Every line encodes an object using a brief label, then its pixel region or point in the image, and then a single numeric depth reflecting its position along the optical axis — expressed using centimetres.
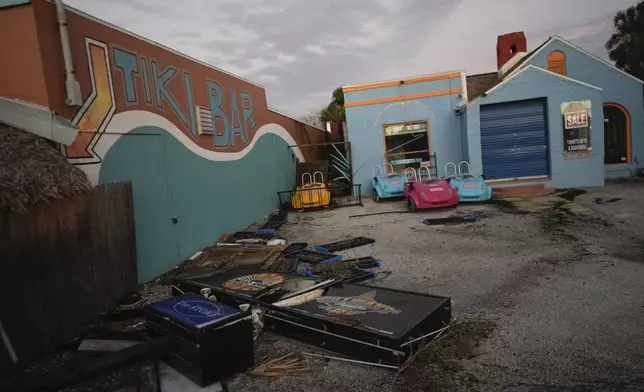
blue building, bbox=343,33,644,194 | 1358
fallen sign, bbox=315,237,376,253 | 806
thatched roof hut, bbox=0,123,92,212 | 405
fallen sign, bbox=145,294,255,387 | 347
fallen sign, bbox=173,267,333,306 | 467
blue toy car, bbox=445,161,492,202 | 1216
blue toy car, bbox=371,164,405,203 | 1388
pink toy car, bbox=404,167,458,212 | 1158
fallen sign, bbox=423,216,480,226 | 986
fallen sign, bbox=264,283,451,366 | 366
